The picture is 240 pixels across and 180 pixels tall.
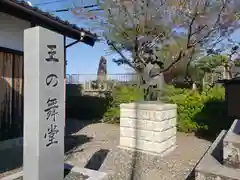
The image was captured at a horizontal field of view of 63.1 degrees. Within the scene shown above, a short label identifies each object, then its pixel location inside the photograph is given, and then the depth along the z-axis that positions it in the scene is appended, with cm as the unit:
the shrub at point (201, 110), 642
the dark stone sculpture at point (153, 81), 521
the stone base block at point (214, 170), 196
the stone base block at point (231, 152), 210
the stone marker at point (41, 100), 216
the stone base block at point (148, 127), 458
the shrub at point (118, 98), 808
